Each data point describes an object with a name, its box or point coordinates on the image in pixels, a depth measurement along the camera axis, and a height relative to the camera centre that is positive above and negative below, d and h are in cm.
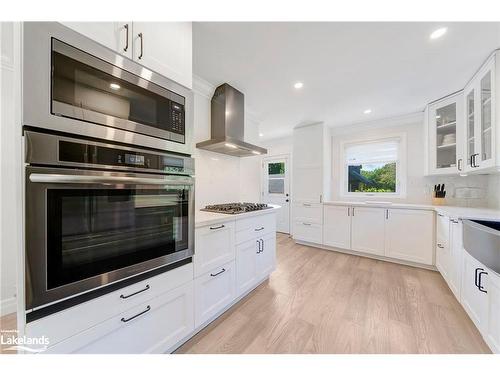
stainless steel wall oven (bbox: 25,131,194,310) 70 -13
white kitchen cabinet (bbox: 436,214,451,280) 208 -71
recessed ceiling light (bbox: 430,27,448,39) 140 +119
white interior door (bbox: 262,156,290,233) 463 +2
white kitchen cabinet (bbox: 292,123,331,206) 353 +46
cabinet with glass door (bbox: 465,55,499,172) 172 +70
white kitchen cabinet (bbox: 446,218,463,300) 179 -72
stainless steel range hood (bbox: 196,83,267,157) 217 +81
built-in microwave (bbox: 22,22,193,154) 71 +45
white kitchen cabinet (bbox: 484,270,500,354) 120 -86
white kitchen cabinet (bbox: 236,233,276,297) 180 -80
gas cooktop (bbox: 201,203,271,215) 181 -23
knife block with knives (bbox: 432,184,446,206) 277 -13
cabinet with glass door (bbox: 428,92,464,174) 234 +72
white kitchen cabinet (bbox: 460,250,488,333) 138 -85
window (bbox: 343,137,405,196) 331 +37
